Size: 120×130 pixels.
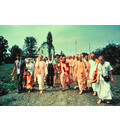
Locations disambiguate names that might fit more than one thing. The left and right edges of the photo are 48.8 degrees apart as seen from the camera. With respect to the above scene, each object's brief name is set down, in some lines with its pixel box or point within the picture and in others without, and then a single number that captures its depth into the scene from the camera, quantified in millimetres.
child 5161
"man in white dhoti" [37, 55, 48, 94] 5039
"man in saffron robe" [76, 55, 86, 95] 4852
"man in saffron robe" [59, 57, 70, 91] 5369
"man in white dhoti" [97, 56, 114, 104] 3680
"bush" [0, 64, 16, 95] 4770
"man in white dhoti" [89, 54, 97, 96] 4923
